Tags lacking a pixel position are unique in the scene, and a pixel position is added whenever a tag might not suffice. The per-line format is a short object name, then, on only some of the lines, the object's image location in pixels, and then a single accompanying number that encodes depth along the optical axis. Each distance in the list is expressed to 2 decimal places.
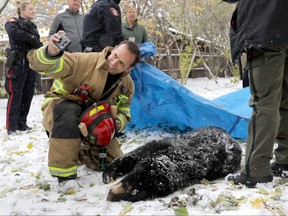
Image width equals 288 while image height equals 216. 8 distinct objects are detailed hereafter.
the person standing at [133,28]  5.36
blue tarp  3.97
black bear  2.29
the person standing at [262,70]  2.26
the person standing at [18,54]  4.90
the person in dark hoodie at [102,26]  4.27
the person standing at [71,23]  5.41
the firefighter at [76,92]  2.59
